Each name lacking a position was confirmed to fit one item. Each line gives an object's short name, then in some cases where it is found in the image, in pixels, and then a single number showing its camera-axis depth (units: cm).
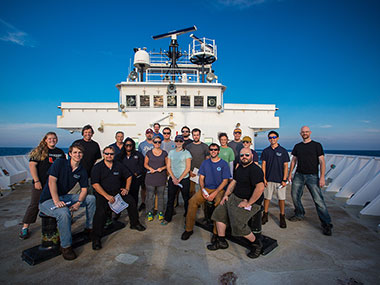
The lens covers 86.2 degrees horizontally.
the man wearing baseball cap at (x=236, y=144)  515
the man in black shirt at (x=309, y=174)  411
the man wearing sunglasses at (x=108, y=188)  358
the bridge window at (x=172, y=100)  1114
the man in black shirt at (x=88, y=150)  457
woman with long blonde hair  368
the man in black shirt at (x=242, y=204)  319
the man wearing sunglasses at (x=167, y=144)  529
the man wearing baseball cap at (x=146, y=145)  546
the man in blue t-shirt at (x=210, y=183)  374
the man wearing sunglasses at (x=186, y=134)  542
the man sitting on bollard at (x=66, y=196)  311
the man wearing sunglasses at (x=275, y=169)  446
